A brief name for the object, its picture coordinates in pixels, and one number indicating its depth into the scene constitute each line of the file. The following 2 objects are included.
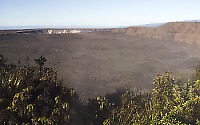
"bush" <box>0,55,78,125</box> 12.00
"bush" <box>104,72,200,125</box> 12.56
